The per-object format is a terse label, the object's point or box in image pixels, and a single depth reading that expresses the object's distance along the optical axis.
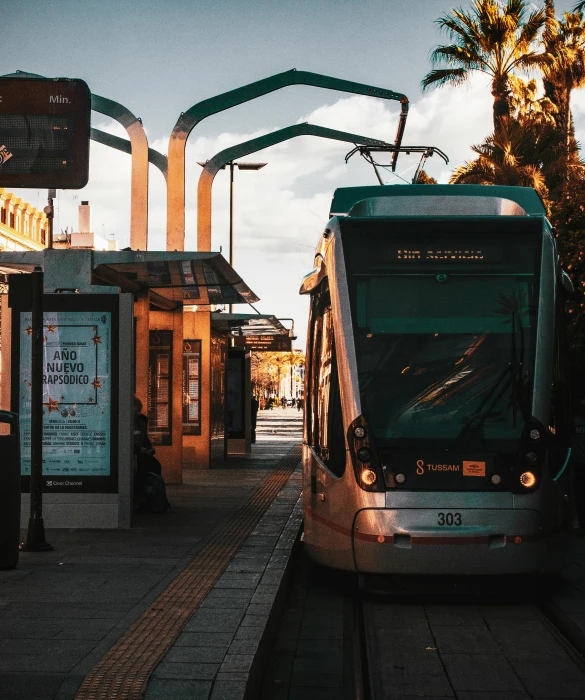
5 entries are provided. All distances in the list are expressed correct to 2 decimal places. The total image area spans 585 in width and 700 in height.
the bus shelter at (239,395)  28.55
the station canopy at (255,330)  23.36
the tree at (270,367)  96.44
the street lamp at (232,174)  36.94
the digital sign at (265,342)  30.39
